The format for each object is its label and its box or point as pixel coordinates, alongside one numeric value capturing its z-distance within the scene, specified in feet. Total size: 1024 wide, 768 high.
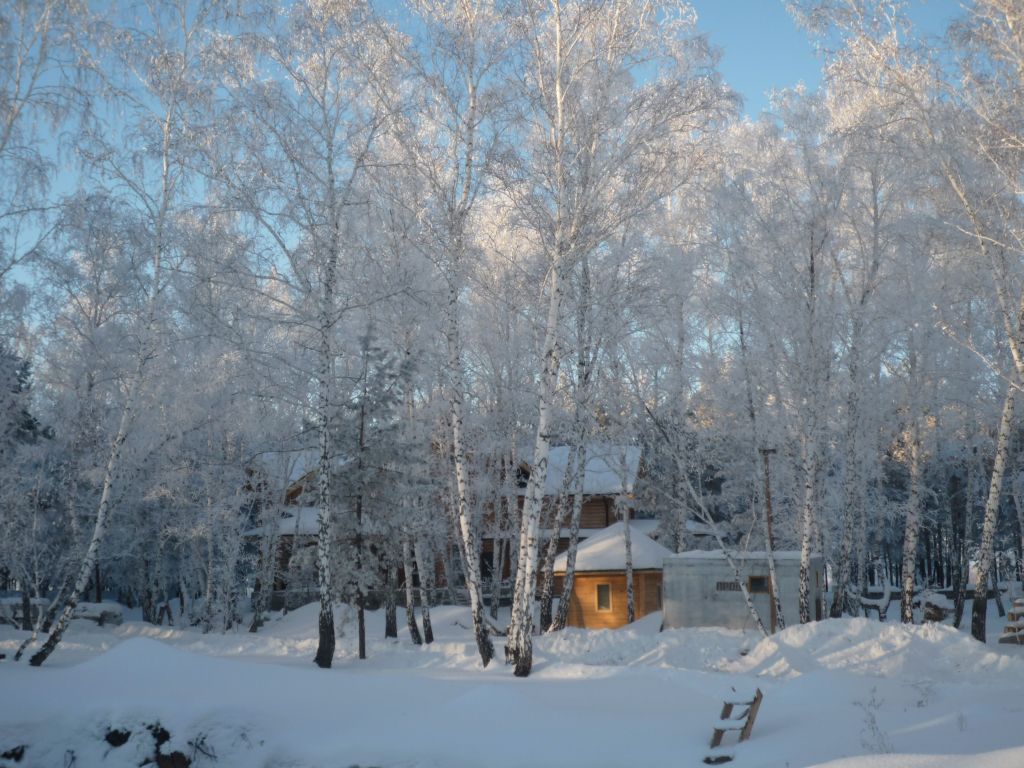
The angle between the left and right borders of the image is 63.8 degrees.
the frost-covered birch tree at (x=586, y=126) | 47.21
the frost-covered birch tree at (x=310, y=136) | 51.70
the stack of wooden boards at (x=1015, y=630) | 64.05
